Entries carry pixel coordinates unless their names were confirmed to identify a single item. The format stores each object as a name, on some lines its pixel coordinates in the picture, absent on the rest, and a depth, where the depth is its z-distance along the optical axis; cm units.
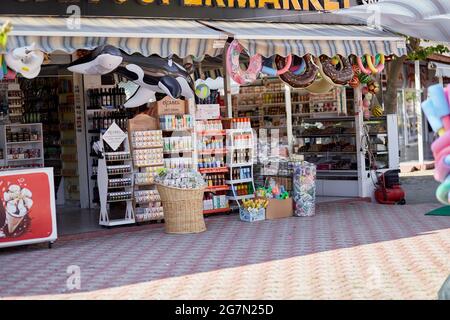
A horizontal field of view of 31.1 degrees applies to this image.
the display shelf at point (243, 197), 1417
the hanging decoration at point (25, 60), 1020
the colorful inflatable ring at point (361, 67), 1436
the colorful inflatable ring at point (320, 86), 1485
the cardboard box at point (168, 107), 1340
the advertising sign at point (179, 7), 1205
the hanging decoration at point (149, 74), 1201
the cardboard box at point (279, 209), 1370
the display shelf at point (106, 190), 1283
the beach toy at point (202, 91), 1407
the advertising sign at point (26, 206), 1082
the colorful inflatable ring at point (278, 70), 1366
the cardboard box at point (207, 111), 1411
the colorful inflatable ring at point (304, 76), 1396
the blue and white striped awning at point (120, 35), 1101
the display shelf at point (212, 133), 1391
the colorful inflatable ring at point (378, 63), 1452
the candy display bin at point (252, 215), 1343
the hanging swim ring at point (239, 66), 1284
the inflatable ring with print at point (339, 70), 1417
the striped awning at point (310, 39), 1280
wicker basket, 1214
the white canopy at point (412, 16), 1149
